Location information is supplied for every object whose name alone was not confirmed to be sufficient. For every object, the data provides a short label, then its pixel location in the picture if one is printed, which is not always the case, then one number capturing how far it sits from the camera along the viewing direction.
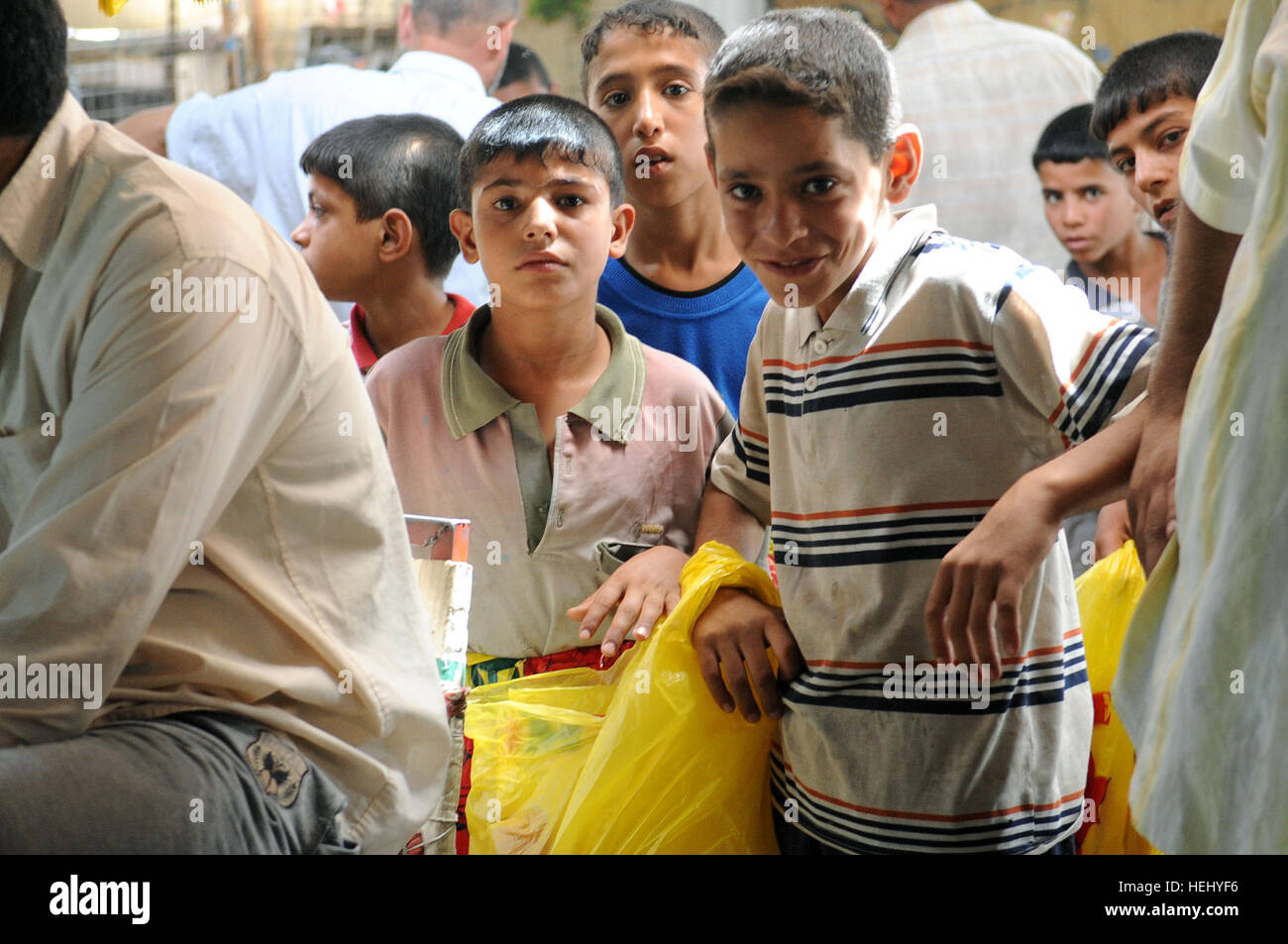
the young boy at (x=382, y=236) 1.55
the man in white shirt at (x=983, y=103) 1.78
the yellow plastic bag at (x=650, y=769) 1.24
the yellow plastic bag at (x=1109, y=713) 1.33
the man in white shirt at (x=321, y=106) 1.59
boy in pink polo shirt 1.41
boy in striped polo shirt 1.11
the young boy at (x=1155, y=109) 1.55
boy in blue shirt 1.61
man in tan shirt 0.89
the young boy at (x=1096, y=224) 1.86
